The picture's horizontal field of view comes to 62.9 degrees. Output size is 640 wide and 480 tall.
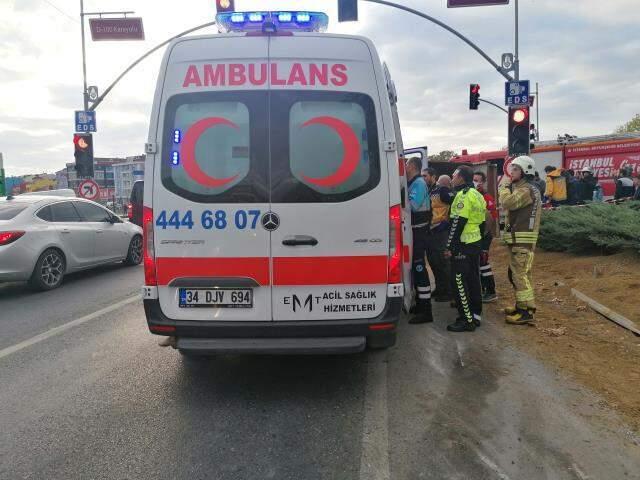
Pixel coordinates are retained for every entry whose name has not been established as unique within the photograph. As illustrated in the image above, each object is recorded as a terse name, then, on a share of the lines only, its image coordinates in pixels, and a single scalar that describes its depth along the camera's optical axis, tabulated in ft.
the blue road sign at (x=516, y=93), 41.58
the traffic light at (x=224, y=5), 40.93
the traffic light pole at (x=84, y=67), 57.35
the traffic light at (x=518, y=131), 39.96
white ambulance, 11.98
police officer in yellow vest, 18.51
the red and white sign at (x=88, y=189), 58.95
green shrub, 26.43
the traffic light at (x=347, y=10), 39.42
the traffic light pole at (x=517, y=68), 45.54
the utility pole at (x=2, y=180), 58.23
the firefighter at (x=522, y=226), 18.98
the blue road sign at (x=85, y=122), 56.03
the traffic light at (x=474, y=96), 57.47
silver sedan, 25.79
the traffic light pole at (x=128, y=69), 43.60
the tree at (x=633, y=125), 197.10
